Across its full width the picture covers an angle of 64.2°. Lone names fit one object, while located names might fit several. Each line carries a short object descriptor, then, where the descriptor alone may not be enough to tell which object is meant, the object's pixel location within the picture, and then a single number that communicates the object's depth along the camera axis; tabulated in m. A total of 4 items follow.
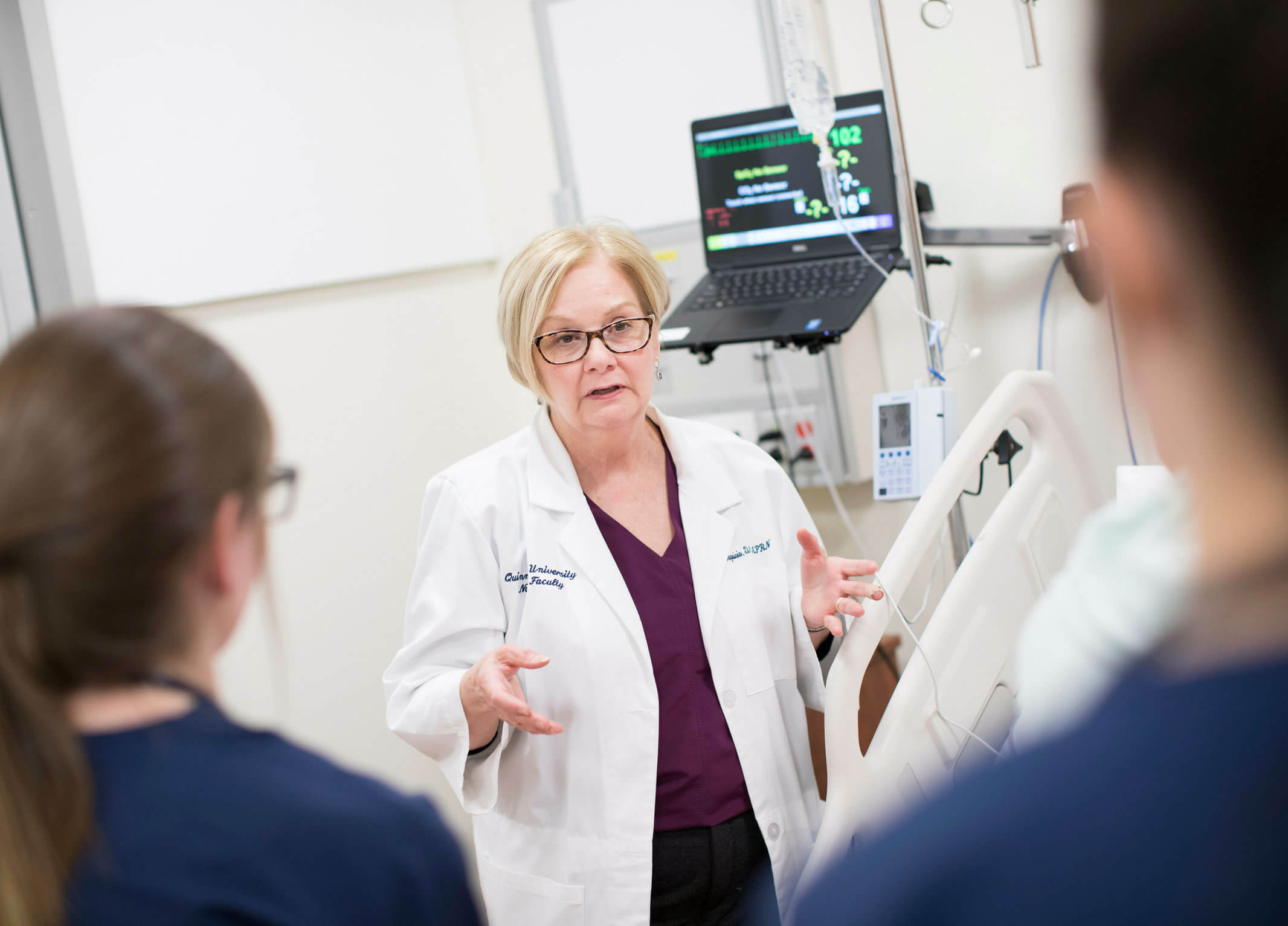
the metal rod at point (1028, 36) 1.98
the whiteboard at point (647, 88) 2.76
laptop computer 2.26
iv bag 2.09
